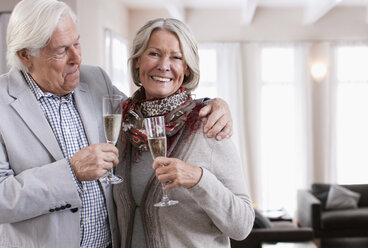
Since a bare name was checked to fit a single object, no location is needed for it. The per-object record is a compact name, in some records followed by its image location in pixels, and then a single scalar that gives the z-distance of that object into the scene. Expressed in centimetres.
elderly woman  161
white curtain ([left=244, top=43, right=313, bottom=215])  803
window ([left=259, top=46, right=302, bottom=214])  809
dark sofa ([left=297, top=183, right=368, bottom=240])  606
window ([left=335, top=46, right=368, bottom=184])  805
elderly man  149
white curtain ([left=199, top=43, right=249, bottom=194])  802
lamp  806
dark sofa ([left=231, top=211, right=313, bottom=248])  407
